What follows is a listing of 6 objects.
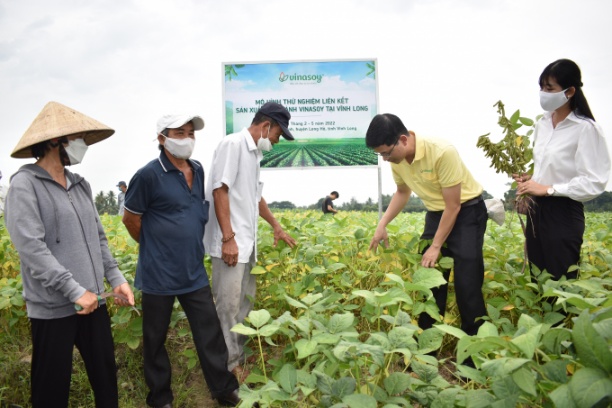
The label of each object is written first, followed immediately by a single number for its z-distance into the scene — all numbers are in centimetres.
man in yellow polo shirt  291
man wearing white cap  271
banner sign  569
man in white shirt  294
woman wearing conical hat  215
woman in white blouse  278
